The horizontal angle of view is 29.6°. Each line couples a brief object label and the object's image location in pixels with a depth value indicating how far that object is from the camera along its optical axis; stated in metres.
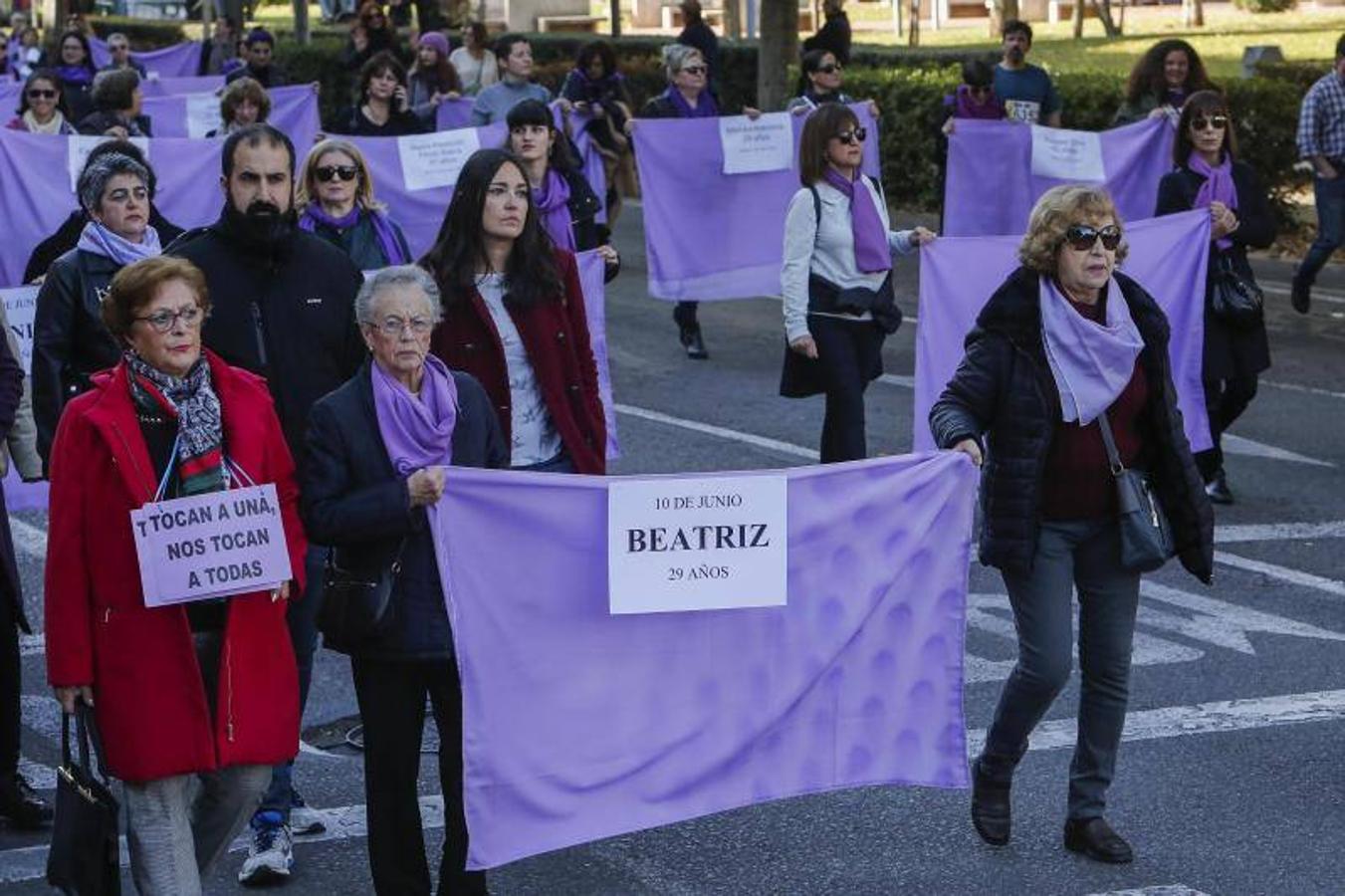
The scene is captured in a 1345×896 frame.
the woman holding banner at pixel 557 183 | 10.23
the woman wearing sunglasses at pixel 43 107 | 16.12
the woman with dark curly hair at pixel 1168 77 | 14.85
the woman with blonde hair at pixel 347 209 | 8.33
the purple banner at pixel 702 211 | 15.30
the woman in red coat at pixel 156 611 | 5.58
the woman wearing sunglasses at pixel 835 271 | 10.18
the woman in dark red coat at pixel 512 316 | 6.98
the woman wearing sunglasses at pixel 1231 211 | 10.95
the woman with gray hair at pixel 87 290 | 7.44
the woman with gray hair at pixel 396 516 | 5.84
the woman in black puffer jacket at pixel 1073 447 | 6.53
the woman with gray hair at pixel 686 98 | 15.64
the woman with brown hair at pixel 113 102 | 14.64
